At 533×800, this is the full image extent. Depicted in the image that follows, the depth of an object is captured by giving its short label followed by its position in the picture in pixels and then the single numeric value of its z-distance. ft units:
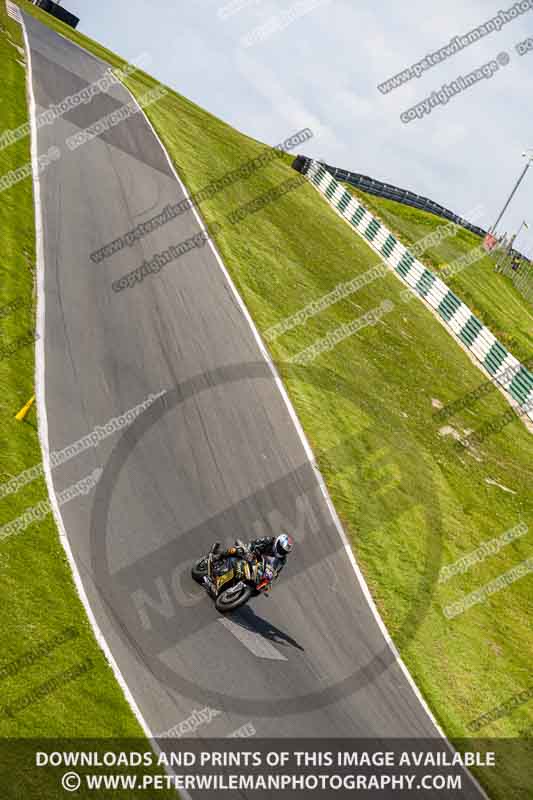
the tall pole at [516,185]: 234.62
